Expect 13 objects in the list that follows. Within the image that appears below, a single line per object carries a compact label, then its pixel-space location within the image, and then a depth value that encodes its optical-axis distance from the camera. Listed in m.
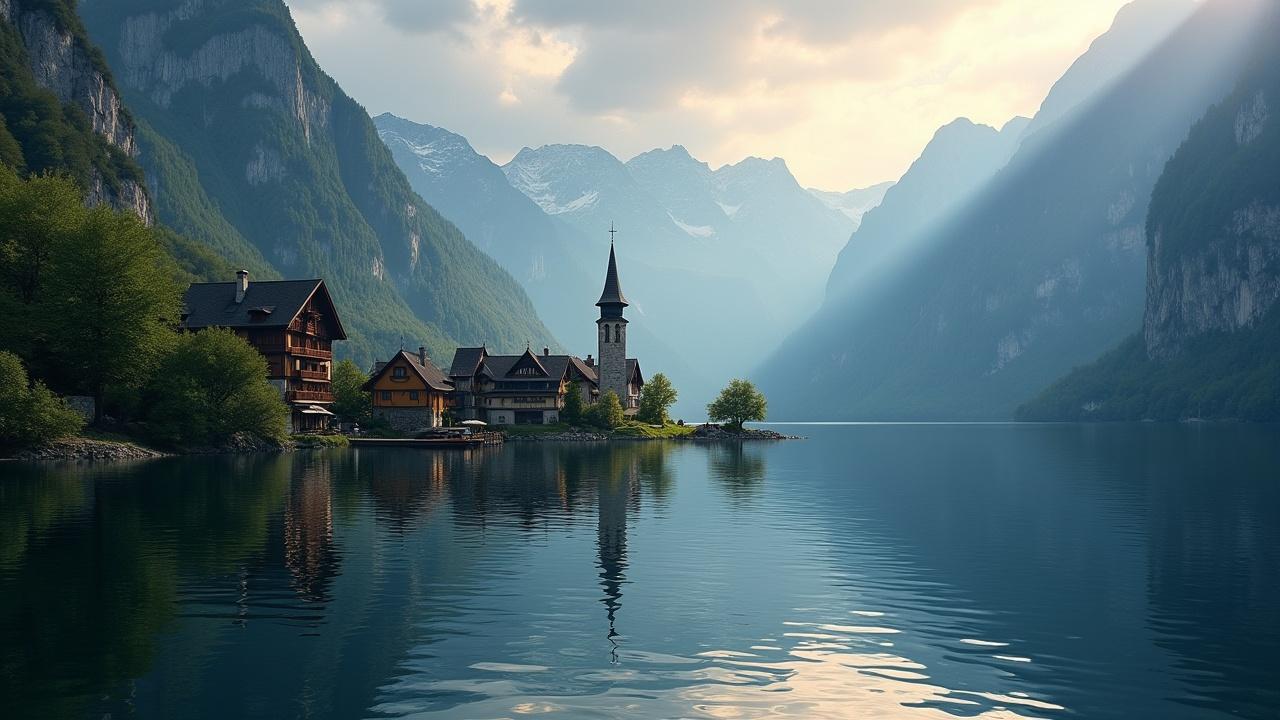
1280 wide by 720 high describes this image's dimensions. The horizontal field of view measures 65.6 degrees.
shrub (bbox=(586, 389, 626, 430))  155.38
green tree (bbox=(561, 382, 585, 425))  155.50
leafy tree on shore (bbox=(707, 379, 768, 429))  164.38
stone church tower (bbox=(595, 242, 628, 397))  170.00
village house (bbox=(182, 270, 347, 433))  114.50
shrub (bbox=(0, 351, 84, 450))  71.19
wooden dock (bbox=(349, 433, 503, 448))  115.69
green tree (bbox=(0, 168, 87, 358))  81.44
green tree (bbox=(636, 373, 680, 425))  167.62
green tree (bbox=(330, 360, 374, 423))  135.38
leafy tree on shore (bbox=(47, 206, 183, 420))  81.88
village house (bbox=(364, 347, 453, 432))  138.75
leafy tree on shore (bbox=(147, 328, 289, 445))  88.56
